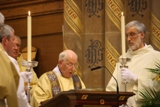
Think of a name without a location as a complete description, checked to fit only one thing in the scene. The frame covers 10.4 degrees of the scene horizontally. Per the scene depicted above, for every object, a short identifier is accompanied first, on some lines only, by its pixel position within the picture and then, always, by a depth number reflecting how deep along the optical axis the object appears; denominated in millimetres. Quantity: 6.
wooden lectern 8448
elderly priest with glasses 11388
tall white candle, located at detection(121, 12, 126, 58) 9882
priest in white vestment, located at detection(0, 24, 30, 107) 8185
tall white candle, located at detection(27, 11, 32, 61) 9467
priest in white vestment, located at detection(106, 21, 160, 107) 10923
